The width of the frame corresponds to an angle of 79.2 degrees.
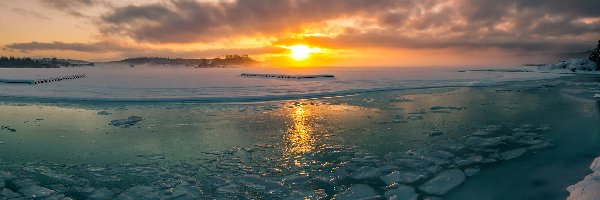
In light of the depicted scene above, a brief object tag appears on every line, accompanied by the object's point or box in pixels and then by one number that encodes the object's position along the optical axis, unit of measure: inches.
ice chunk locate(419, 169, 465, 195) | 304.8
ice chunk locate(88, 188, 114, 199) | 289.6
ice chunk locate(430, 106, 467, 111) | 786.4
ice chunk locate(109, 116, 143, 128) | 603.0
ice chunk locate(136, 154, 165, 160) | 400.4
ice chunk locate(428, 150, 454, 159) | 403.9
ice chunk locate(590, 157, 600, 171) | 345.4
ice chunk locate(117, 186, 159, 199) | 290.4
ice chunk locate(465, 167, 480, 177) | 344.2
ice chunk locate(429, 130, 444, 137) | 514.9
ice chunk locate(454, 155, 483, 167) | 378.6
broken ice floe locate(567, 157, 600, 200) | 270.2
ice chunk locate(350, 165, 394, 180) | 335.3
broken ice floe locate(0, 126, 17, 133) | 556.7
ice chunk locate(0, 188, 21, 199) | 290.7
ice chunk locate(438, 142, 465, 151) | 438.0
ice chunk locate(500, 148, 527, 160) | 402.0
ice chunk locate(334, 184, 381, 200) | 288.2
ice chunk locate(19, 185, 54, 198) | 292.4
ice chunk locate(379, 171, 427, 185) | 326.0
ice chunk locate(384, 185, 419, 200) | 287.6
